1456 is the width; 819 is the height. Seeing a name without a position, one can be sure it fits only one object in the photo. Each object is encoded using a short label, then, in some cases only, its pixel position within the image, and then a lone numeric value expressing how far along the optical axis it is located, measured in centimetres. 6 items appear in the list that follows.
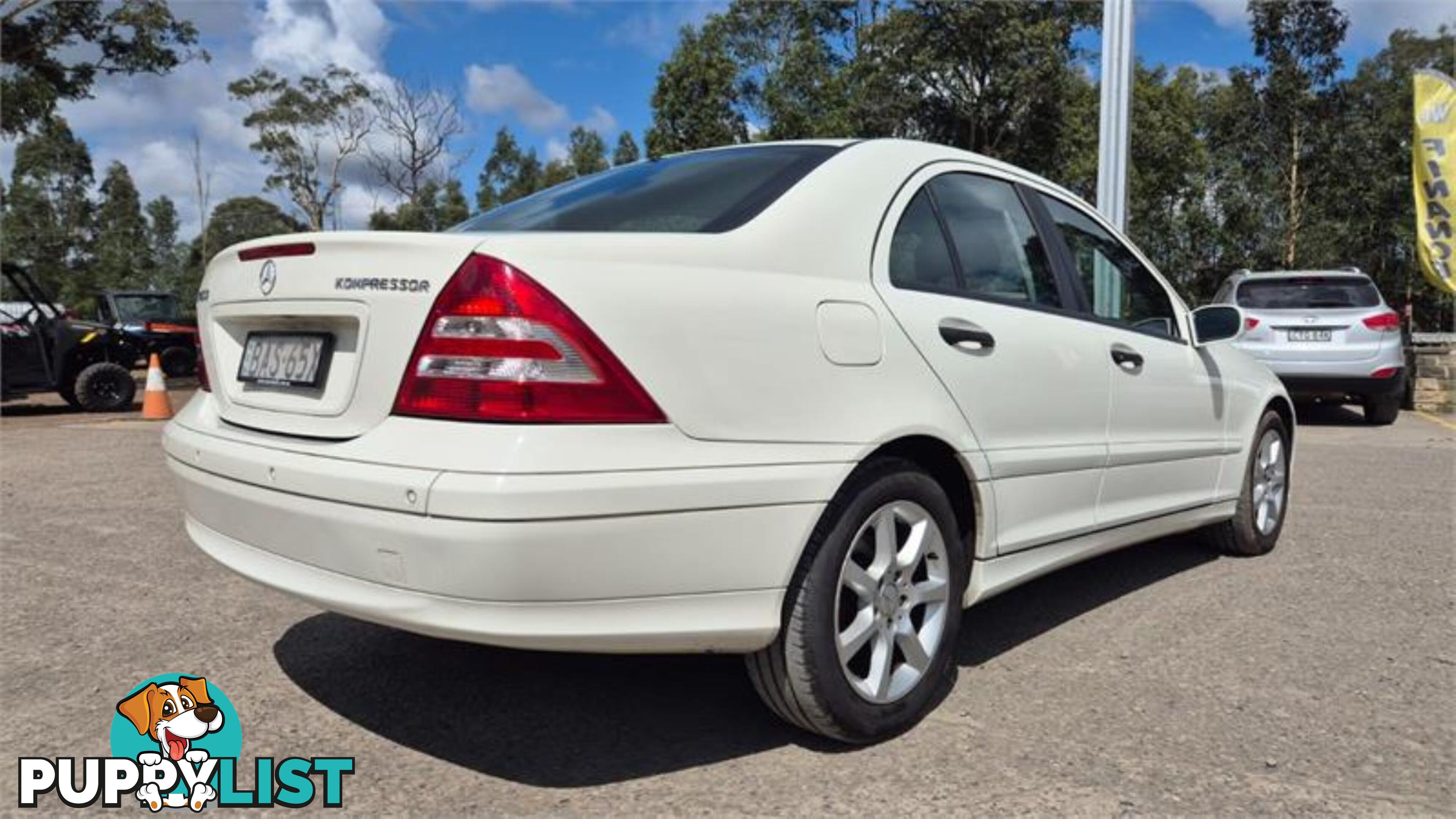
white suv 992
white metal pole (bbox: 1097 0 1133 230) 1086
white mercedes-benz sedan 195
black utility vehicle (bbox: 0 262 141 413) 1195
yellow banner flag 1210
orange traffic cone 1183
